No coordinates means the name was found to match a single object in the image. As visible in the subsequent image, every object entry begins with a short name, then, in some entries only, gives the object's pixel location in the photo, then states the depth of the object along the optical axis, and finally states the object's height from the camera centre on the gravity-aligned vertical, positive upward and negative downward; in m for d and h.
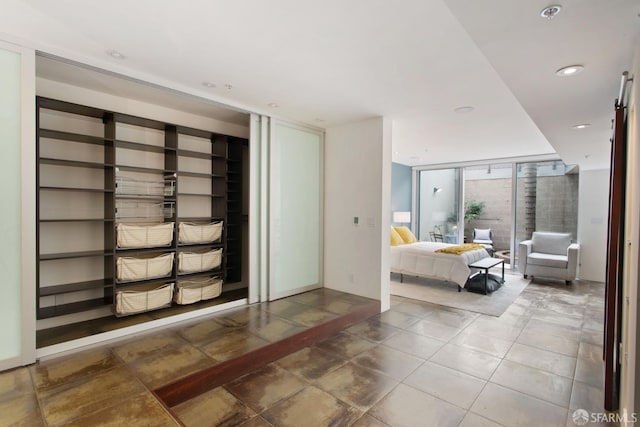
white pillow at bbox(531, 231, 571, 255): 6.07 -0.61
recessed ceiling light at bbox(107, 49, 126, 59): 2.48 +1.21
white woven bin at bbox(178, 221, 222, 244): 3.73 -0.34
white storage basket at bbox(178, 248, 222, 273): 3.69 -0.68
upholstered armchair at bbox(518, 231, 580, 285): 5.59 -0.85
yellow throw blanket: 5.45 -0.71
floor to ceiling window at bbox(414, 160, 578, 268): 6.72 +0.22
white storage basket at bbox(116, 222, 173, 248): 3.19 -0.33
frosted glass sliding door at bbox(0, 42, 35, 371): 2.25 -0.05
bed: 5.23 -0.93
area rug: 4.39 -1.35
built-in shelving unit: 3.04 +0.09
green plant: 8.80 +0.02
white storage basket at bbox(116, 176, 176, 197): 3.54 +0.21
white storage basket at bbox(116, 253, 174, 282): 3.17 -0.67
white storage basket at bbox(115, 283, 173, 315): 3.17 -1.01
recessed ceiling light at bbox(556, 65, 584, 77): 1.97 +0.91
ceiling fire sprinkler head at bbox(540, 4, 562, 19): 1.38 +0.91
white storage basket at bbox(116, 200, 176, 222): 3.57 -0.07
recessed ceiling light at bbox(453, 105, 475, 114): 3.68 +1.21
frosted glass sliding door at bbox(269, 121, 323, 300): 4.16 -0.03
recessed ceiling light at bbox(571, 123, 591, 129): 3.30 +0.93
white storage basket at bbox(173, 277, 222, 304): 3.67 -1.02
